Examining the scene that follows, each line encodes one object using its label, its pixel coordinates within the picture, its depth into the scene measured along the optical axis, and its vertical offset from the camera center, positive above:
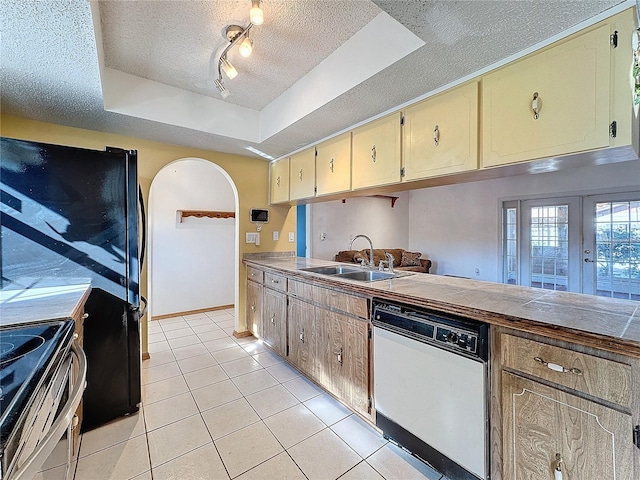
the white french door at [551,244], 4.68 -0.06
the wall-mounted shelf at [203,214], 4.18 +0.41
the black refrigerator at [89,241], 1.59 +0.00
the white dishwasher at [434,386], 1.24 -0.72
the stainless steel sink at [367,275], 2.34 -0.30
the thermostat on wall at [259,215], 3.48 +0.31
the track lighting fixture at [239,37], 1.39 +1.17
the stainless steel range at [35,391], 0.55 -0.37
